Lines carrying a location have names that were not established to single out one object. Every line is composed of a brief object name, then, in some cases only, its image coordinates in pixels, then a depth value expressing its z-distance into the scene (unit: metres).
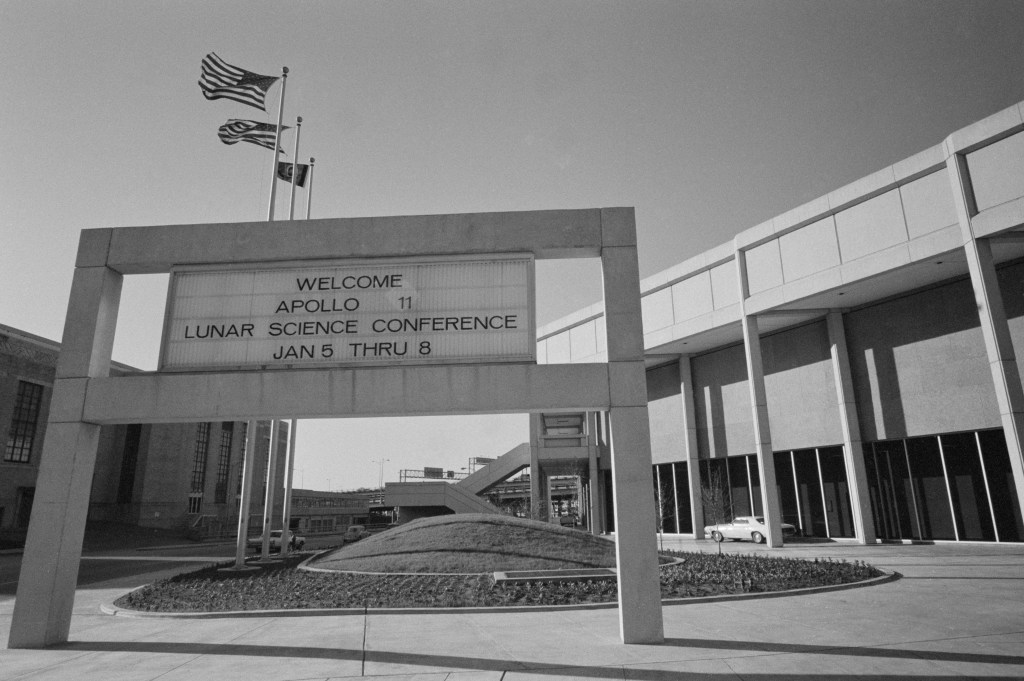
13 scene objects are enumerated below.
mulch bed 13.01
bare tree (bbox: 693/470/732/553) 28.86
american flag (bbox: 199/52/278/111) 19.17
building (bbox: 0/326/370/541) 50.59
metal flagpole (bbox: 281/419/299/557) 27.04
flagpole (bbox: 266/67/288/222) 22.08
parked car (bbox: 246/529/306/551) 36.31
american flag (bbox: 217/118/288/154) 21.05
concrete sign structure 9.80
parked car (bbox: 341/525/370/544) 44.00
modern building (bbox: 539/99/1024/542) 22.33
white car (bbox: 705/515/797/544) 31.09
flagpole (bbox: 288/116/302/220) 24.02
